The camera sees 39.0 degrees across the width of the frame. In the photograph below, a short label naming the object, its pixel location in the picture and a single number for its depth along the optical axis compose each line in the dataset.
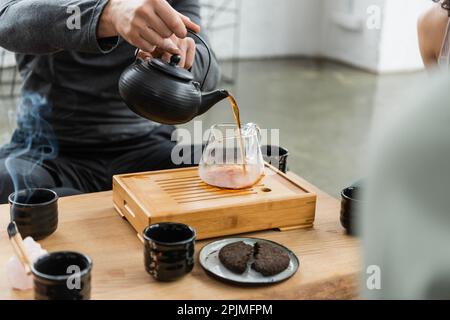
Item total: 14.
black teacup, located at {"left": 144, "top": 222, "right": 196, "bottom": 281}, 1.24
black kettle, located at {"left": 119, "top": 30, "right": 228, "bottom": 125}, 1.50
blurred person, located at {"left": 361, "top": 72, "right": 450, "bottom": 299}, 0.62
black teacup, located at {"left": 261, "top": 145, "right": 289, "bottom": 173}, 1.80
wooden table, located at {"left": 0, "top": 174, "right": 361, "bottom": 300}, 1.24
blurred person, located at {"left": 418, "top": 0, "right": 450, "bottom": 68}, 2.01
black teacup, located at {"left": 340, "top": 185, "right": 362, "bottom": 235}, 1.49
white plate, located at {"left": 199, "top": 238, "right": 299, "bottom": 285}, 1.27
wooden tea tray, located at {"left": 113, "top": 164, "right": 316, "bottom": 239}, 1.44
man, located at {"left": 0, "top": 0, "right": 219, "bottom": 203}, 1.97
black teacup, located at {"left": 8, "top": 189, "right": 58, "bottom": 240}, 1.41
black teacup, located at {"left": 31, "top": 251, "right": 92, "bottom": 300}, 1.11
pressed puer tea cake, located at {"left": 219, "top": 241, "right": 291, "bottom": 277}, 1.29
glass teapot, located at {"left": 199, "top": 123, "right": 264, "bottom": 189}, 1.59
